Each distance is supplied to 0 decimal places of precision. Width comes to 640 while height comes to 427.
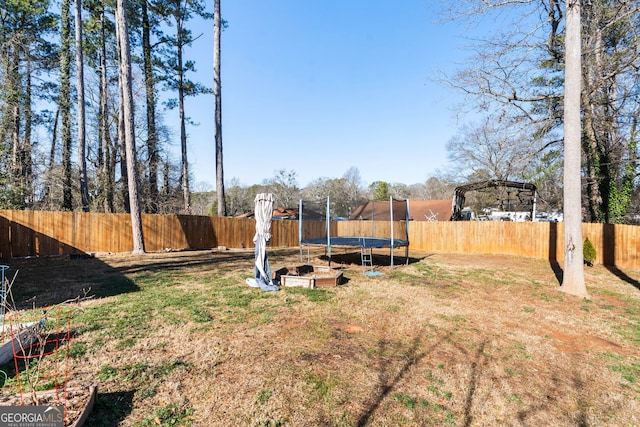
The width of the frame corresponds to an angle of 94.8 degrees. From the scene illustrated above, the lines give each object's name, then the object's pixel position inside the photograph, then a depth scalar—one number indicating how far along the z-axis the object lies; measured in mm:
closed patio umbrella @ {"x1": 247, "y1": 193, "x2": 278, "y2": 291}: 5812
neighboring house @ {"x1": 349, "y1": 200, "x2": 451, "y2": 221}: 19531
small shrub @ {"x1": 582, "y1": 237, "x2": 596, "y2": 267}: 9086
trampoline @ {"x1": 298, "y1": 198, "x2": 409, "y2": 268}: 8781
